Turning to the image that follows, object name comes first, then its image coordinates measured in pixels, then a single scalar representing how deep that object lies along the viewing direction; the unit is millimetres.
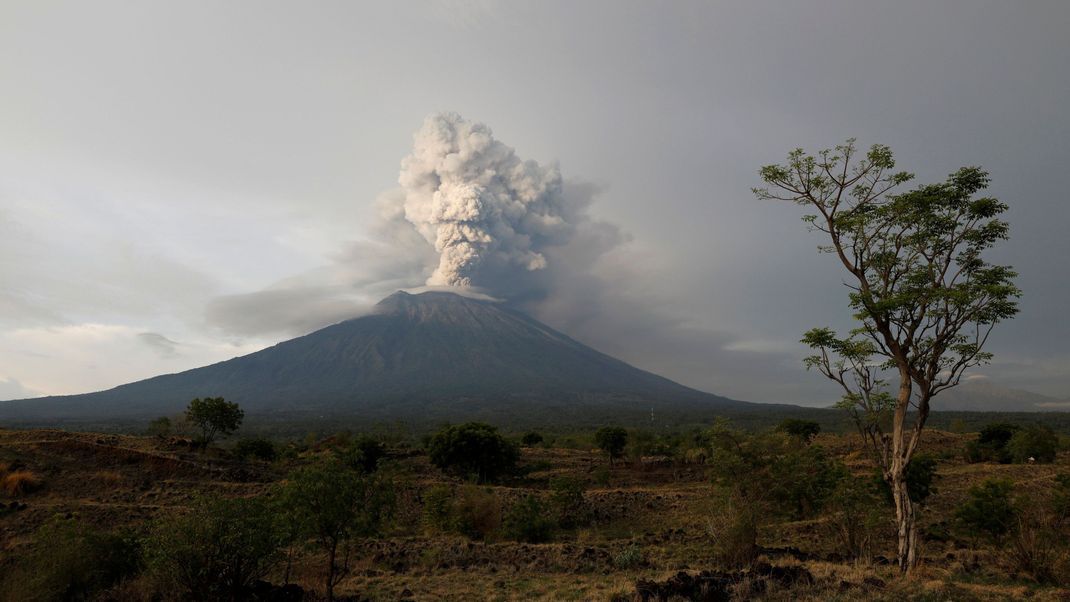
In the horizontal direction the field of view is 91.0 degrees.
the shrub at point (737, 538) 16391
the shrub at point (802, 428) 46669
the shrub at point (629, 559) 17016
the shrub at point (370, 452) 40384
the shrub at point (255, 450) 41375
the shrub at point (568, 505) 27062
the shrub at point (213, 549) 11969
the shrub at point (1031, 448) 33531
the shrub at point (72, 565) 14594
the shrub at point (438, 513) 24297
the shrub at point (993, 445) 35712
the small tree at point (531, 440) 57469
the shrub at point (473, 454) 38312
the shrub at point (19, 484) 26109
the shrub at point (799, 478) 20281
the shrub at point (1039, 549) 13205
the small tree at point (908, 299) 11617
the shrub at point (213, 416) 41344
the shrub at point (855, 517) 16578
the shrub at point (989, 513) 16234
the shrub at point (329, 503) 13617
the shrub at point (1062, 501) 16750
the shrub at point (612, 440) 44844
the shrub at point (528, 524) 22641
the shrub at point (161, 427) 49688
